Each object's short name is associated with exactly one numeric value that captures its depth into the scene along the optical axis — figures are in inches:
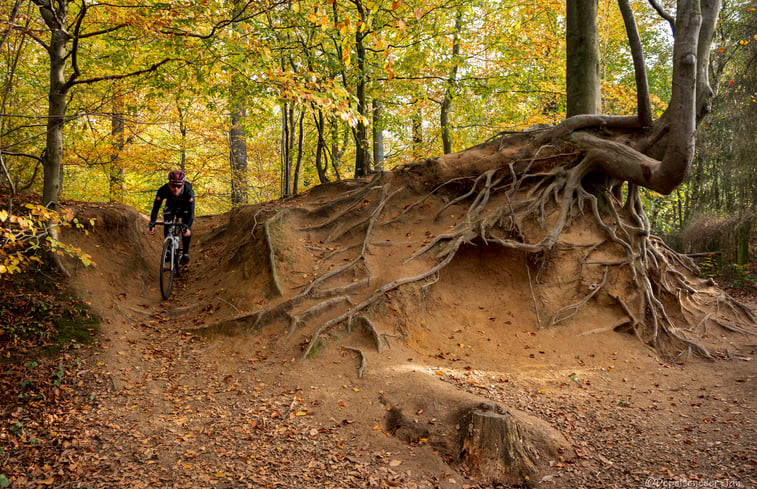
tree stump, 156.5
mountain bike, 306.3
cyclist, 303.7
